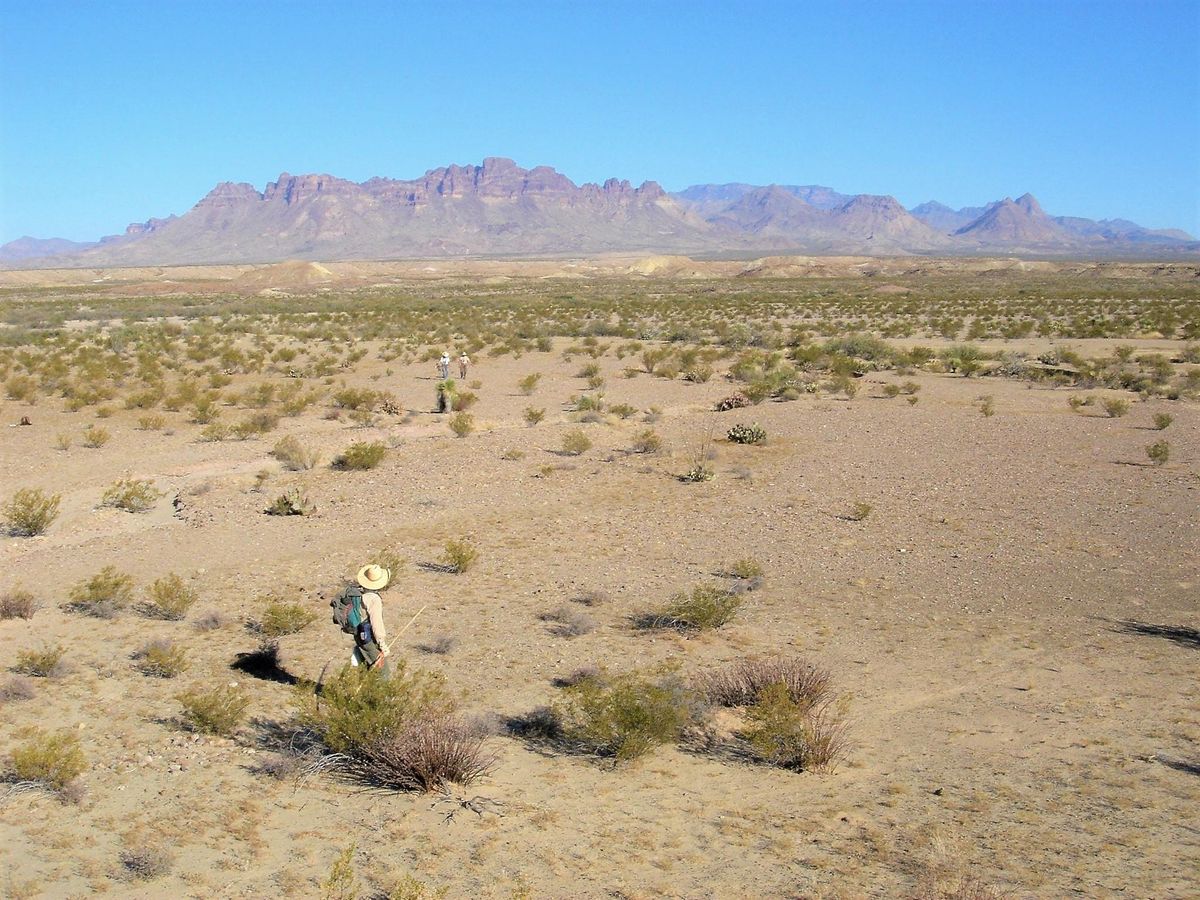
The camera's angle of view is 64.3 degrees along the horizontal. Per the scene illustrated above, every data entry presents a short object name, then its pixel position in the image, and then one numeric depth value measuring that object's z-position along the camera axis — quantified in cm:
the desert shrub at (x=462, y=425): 2055
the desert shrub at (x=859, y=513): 1353
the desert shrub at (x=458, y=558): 1158
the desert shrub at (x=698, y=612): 948
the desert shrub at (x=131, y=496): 1484
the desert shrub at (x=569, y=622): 954
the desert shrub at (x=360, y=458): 1720
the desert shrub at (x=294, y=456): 1764
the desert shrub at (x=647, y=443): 1848
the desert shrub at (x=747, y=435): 1917
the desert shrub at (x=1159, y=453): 1641
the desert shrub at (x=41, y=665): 827
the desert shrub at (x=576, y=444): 1838
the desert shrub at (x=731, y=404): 2375
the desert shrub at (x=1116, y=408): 2144
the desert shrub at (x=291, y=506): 1418
